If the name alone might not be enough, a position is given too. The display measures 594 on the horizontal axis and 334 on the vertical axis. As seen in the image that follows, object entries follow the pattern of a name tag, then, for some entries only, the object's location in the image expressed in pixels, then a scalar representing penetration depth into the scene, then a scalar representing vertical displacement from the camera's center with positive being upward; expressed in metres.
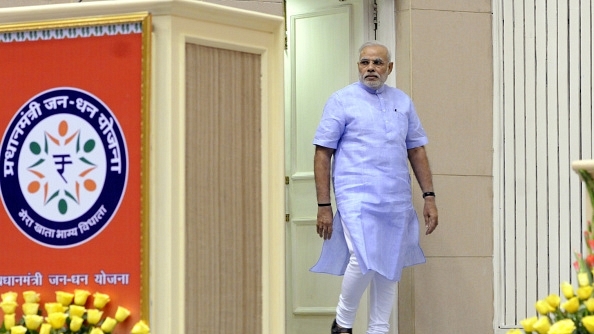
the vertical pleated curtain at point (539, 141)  6.98 +0.20
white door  7.59 +0.42
